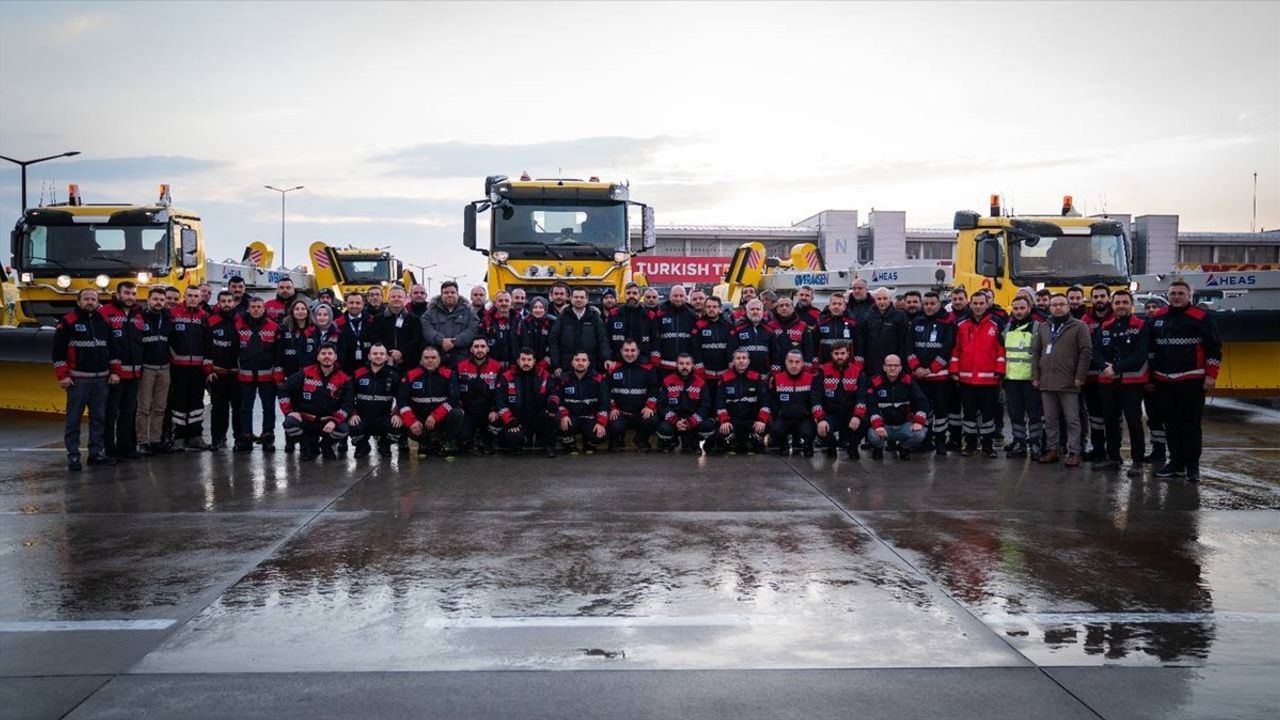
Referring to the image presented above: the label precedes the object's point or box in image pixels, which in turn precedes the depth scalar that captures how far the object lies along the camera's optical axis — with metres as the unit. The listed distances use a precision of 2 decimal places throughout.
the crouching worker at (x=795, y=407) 10.94
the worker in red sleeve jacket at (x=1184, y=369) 9.32
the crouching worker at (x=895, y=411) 10.86
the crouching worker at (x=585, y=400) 11.13
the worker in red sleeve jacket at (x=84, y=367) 9.89
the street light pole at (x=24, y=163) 38.88
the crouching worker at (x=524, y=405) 11.03
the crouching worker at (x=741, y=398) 11.10
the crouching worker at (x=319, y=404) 10.66
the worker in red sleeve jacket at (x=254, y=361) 11.20
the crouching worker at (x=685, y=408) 11.12
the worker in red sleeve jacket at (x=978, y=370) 10.91
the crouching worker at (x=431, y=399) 10.80
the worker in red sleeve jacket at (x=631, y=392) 11.27
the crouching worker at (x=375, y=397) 10.85
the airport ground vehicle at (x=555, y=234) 13.41
